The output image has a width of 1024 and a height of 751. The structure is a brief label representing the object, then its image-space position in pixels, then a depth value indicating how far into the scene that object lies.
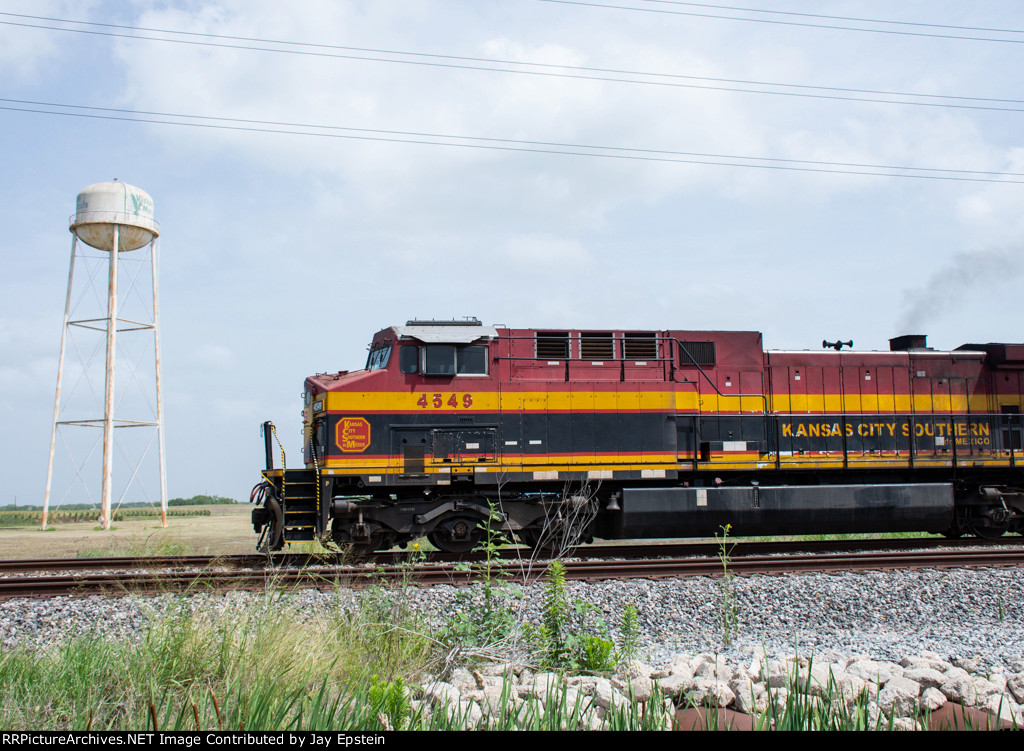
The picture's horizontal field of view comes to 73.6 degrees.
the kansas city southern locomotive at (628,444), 11.74
